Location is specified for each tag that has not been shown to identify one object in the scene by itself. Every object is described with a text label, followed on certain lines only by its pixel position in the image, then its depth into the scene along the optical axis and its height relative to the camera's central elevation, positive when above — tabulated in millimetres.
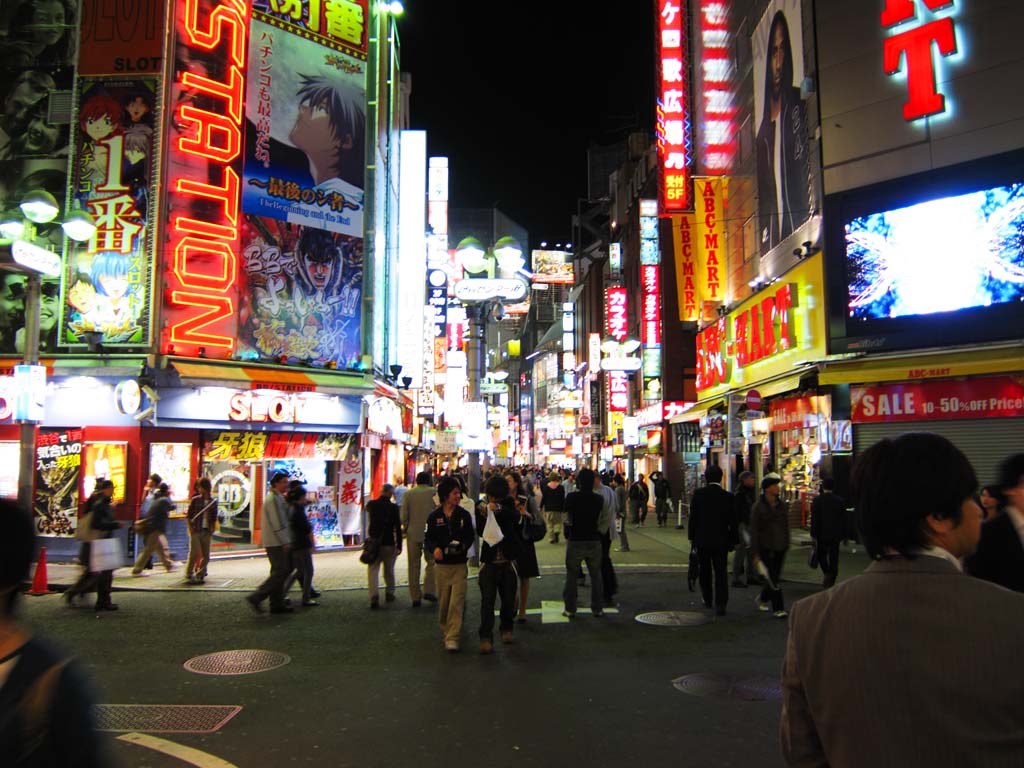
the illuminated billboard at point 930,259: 16047 +4225
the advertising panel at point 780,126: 20312 +8983
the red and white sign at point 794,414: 19766 +1122
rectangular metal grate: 6434 -2171
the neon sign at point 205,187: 18234 +6328
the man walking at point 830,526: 12164 -1068
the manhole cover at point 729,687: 7180 -2150
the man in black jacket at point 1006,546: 4609 -536
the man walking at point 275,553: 11656 -1378
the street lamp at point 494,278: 17969 +4295
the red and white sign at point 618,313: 47375 +8560
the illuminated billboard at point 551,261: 77312 +26032
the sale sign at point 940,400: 15891 +1172
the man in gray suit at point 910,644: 1758 -434
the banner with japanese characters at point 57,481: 17719 -468
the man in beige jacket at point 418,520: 12727 -991
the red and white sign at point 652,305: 39750 +7541
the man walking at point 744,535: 12750 -1275
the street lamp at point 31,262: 12492 +3180
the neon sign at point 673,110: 26781 +11623
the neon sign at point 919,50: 16625 +8649
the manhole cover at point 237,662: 8328 -2199
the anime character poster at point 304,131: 20031 +8650
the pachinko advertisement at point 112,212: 18016 +5598
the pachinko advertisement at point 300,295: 19719 +4263
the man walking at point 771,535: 11000 -1088
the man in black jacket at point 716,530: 10812 -999
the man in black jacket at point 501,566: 9188 -1283
